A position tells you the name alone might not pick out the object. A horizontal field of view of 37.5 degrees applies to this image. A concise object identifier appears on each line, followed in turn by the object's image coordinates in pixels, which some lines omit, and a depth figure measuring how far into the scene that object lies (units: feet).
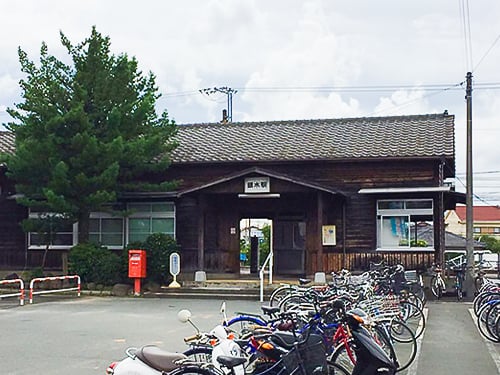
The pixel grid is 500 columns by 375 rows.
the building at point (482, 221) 261.24
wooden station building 69.72
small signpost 66.49
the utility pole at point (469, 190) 70.28
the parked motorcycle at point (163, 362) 19.79
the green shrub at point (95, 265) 68.49
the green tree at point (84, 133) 69.21
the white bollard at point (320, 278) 66.63
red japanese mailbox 65.98
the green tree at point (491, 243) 175.83
